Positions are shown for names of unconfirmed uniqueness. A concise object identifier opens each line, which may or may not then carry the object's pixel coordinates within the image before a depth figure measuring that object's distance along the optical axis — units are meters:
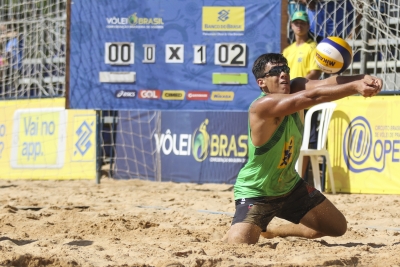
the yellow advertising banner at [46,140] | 21.78
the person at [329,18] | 19.55
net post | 19.98
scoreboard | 18.77
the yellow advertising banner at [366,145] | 17.41
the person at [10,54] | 25.17
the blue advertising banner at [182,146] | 19.97
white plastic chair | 17.77
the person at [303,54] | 17.78
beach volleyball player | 10.39
